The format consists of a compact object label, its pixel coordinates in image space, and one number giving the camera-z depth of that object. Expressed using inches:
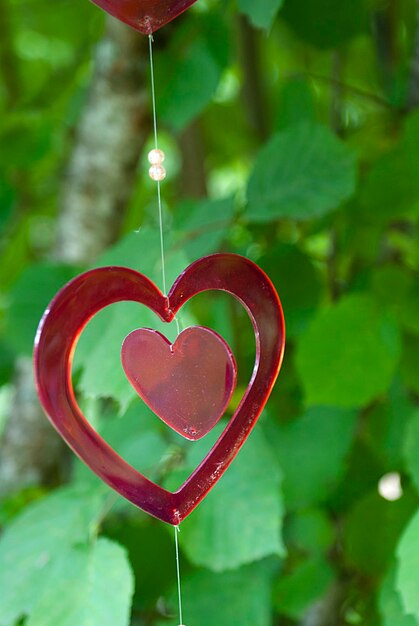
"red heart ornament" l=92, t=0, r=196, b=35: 25.4
